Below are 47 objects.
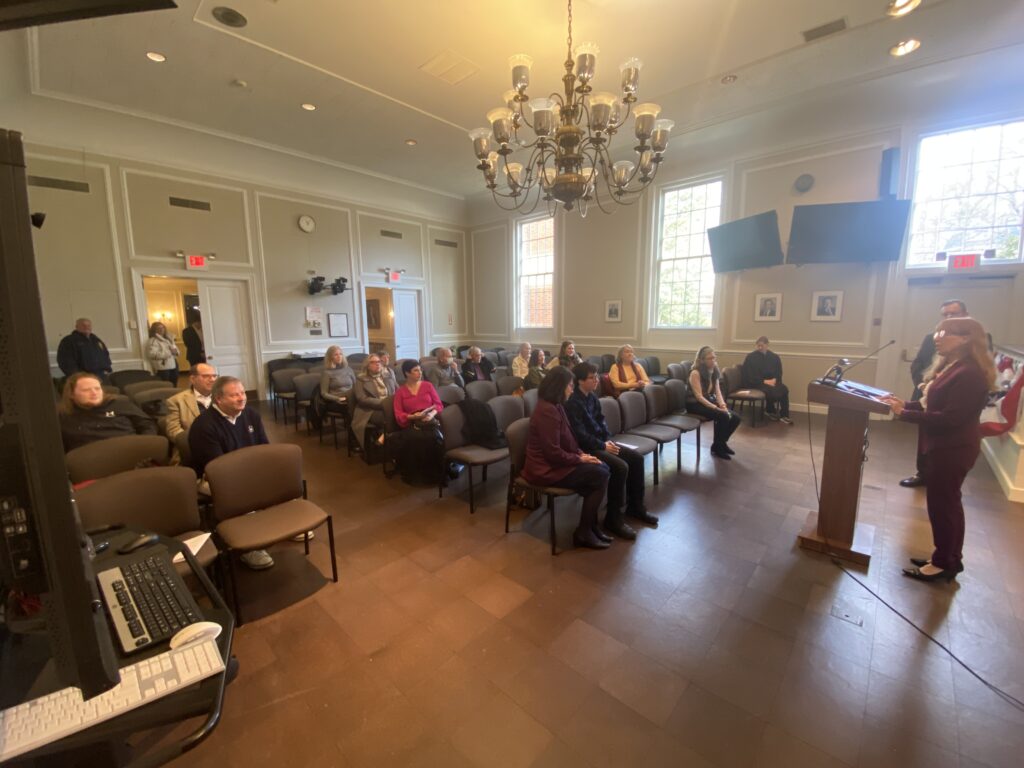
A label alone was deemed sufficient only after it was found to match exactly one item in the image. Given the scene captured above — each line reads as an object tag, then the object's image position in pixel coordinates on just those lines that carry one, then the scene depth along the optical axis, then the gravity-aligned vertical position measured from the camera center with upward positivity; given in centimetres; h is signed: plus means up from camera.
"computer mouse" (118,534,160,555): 148 -78
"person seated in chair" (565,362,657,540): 298 -95
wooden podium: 256 -93
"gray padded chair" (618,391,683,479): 375 -94
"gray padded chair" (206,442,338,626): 213 -96
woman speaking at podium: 217 -52
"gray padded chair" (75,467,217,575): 184 -81
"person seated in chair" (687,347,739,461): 447 -83
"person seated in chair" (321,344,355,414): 499 -67
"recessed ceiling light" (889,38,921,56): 423 +278
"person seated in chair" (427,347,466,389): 541 -61
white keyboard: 81 -78
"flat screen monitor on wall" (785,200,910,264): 553 +123
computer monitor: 57 -22
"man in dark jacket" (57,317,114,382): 530 -30
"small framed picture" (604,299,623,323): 830 +26
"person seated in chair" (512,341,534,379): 635 -57
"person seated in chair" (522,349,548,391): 524 -65
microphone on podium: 264 -33
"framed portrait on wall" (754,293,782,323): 664 +25
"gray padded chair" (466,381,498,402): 466 -72
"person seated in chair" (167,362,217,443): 312 -56
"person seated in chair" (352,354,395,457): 420 -73
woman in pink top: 377 -95
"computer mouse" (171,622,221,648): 104 -76
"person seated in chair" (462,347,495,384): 621 -63
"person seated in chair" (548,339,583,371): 594 -44
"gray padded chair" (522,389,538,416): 405 -74
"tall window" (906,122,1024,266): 518 +161
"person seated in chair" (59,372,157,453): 274 -57
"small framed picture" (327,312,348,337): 843 +5
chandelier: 303 +151
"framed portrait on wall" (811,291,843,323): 620 +24
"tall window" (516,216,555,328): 941 +124
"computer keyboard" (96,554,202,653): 106 -76
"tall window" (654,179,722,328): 728 +120
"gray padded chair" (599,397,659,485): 353 -91
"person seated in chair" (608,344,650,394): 519 -60
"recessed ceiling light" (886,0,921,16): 357 +269
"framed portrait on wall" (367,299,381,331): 1041 +28
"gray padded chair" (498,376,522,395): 505 -72
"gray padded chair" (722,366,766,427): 579 -96
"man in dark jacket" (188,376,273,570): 250 -62
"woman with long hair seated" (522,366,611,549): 275 -89
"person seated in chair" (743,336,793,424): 620 -82
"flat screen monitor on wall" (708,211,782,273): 635 +123
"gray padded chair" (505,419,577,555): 295 -90
